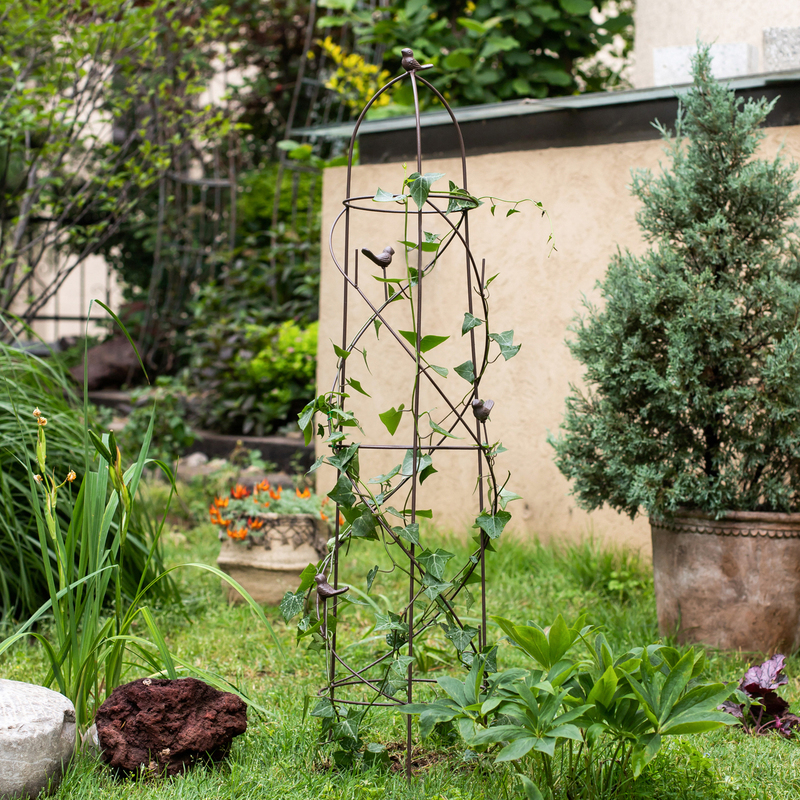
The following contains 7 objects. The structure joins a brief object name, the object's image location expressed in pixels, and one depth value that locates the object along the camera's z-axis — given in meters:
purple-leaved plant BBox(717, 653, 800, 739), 2.28
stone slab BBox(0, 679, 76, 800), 1.81
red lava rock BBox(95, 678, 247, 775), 1.96
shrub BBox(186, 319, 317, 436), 5.87
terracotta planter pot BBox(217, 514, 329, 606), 3.47
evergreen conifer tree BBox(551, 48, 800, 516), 2.77
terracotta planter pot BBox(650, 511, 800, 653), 2.76
